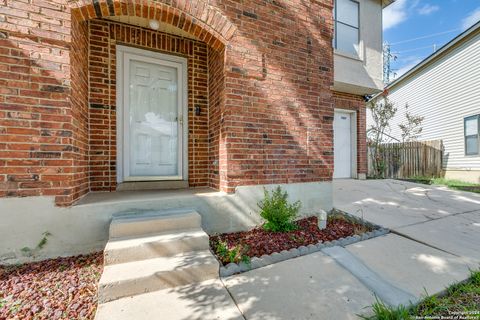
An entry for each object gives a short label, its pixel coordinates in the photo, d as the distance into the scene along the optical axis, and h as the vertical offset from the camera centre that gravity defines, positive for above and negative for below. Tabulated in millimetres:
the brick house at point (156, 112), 2344 +677
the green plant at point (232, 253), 2406 -1028
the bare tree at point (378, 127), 8795 +1226
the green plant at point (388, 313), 1651 -1129
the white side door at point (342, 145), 7336 +449
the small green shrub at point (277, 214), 3131 -749
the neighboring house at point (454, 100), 8133 +2328
